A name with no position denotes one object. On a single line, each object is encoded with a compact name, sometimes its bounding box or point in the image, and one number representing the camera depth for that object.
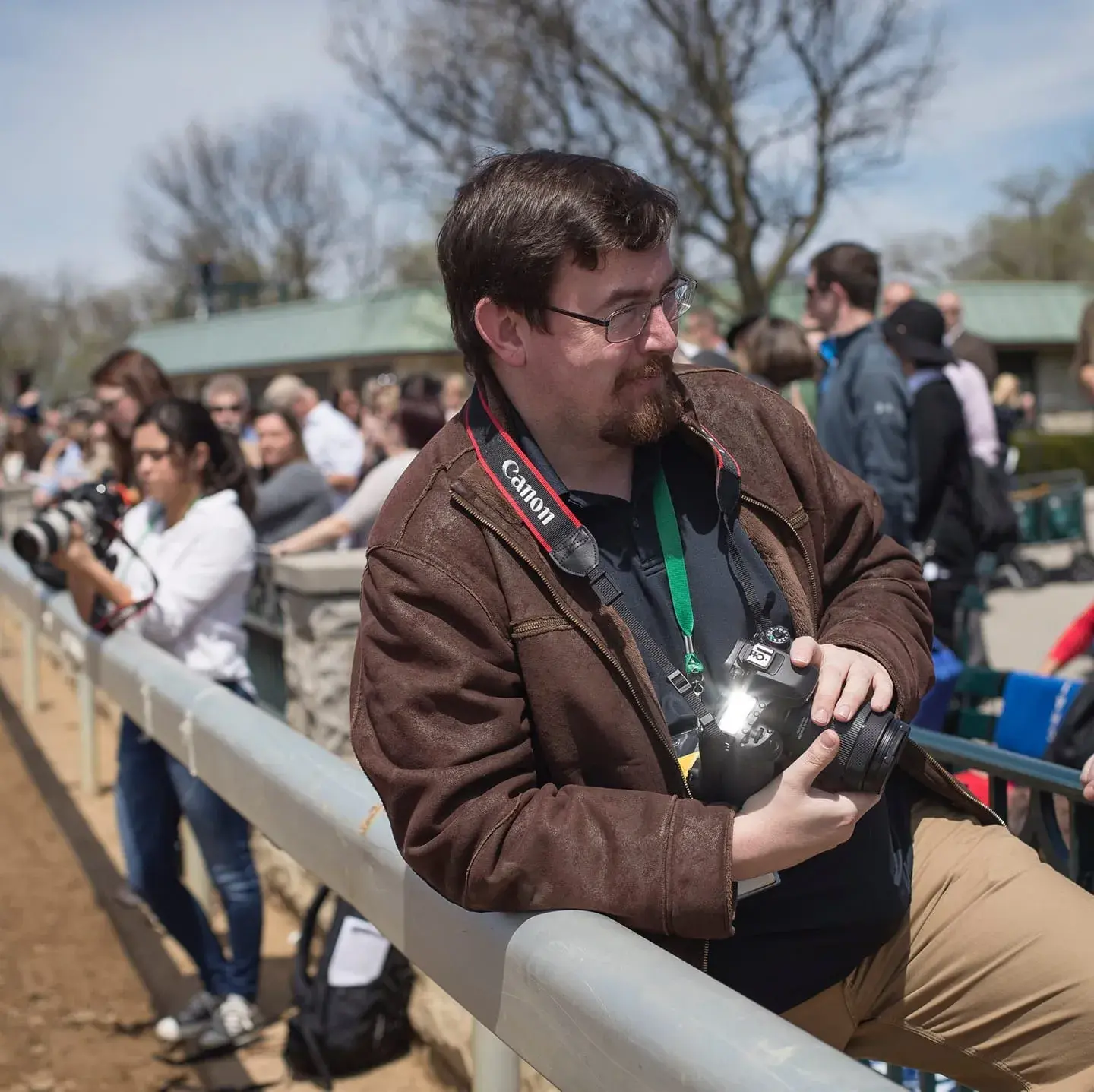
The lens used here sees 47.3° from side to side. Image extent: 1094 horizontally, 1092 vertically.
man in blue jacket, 4.97
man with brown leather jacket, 1.67
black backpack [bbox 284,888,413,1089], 3.83
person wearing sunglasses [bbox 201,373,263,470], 7.68
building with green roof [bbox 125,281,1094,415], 31.53
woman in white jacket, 4.17
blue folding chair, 2.95
